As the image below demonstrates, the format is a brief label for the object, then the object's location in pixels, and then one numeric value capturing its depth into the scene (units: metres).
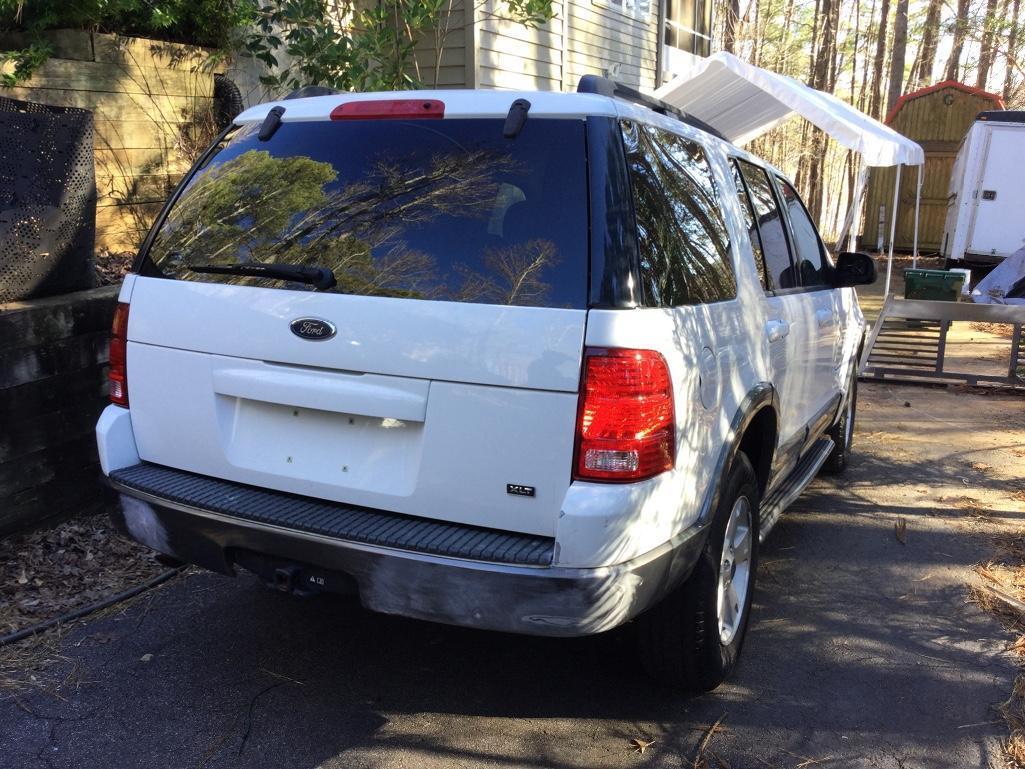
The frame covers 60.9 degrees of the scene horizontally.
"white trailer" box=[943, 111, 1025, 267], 16.05
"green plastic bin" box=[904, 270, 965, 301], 12.50
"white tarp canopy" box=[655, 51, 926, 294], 11.60
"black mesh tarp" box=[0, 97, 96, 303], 4.09
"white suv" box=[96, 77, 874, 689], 2.44
